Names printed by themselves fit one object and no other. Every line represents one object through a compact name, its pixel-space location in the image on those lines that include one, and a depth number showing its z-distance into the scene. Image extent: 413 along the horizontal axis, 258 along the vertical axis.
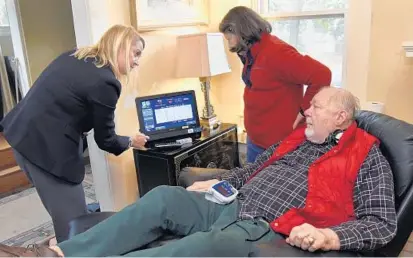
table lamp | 2.42
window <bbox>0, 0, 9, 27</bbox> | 3.44
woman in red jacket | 1.78
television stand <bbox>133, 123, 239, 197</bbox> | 2.18
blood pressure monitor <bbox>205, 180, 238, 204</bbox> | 1.48
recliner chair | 1.24
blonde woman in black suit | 1.60
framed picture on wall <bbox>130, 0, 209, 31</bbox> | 2.31
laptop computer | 2.26
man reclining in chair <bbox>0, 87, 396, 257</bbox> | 1.20
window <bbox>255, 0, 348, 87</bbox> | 2.51
